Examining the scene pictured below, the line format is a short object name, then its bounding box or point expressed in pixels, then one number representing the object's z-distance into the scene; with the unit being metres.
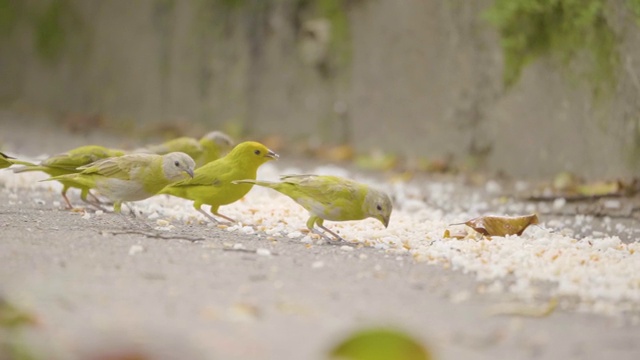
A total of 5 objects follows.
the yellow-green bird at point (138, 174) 11.30
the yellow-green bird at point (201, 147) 13.87
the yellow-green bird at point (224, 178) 11.80
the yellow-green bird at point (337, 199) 10.68
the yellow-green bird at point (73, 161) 12.62
